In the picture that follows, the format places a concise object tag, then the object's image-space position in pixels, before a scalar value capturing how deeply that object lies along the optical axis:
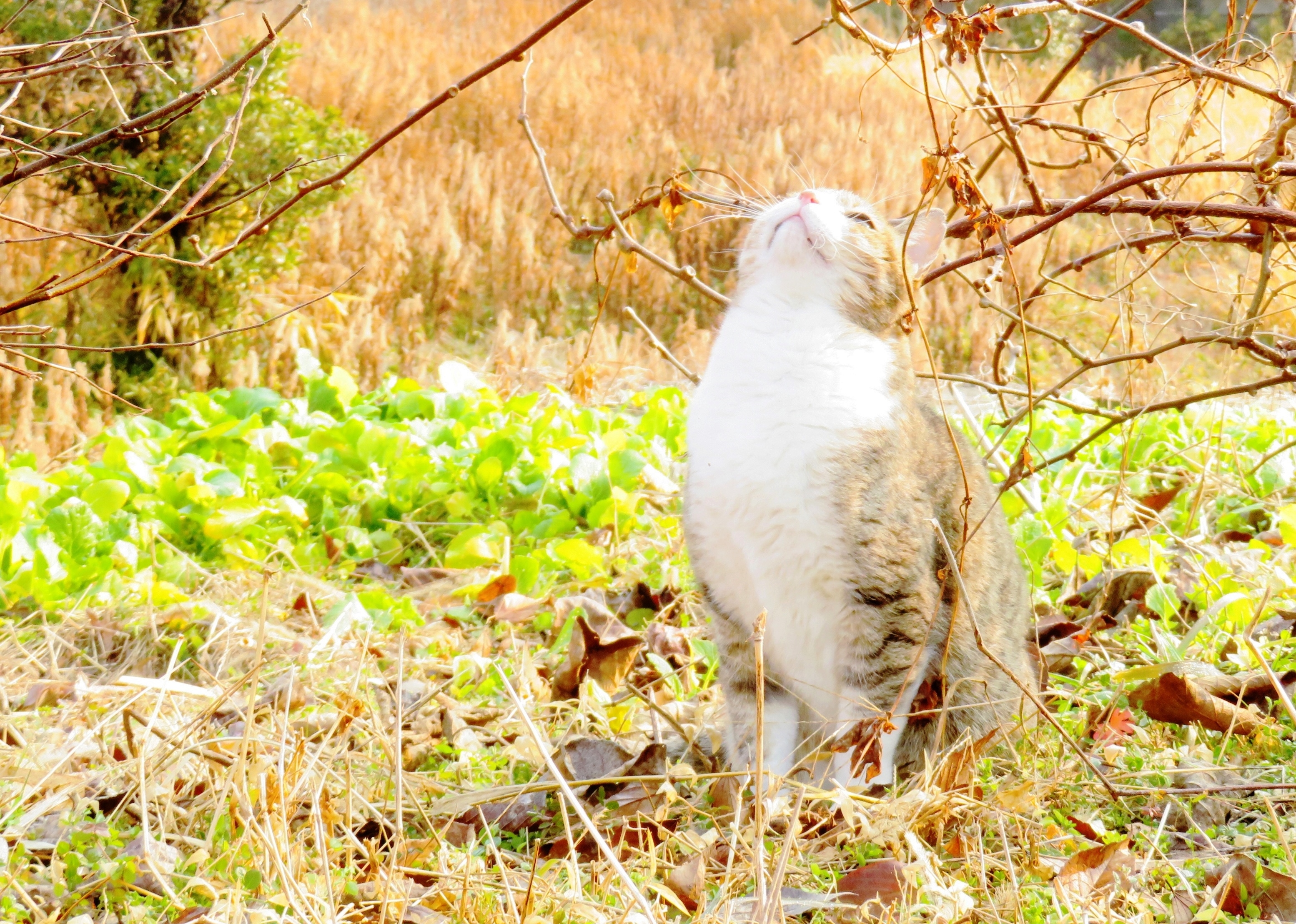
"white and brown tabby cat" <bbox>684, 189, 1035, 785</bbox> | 3.82
